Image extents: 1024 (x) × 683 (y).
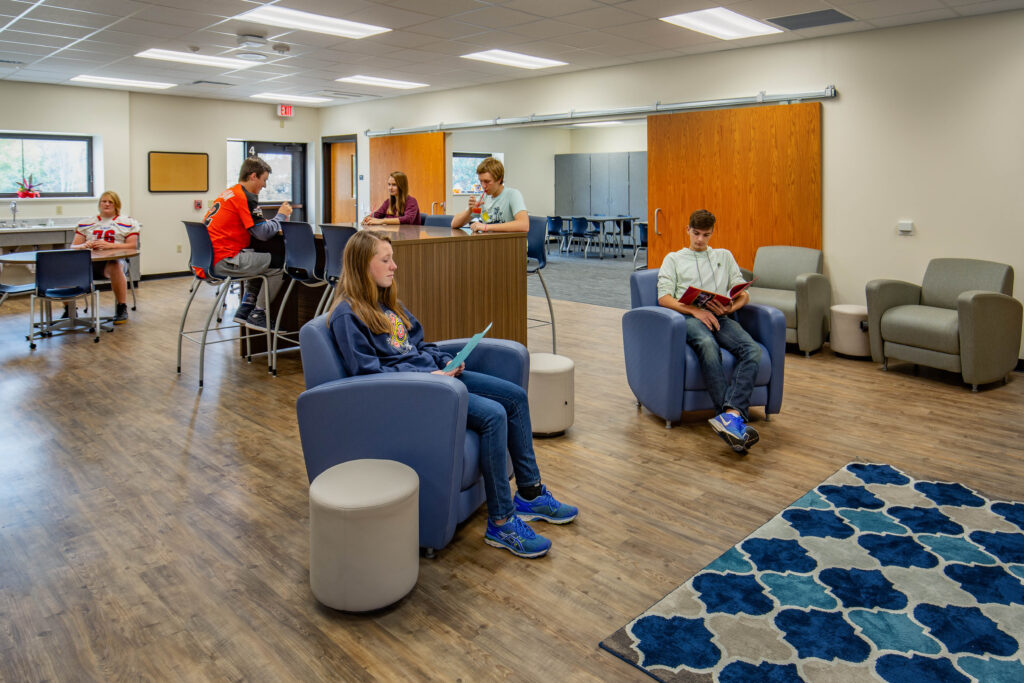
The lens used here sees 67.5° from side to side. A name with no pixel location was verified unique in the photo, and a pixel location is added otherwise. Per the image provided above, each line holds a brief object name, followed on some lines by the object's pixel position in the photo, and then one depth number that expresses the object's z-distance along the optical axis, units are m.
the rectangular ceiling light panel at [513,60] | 7.83
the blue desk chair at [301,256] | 5.26
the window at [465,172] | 15.85
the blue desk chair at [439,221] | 6.29
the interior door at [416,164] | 10.48
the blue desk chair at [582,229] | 14.85
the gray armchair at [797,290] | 6.28
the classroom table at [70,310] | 6.64
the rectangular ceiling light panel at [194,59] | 7.89
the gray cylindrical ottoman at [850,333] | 6.14
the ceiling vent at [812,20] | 5.92
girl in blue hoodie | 2.79
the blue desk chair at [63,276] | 6.40
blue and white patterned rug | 2.16
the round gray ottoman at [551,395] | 4.09
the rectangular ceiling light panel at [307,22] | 6.11
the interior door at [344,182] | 12.42
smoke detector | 6.94
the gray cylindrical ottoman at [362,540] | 2.32
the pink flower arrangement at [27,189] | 9.95
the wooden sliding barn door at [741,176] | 6.83
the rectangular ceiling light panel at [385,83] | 9.54
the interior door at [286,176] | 12.62
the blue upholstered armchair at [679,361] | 4.18
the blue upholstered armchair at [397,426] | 2.59
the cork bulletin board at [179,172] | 11.06
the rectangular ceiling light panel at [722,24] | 6.11
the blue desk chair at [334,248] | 4.82
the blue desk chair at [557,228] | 15.30
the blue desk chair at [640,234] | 13.87
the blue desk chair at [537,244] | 5.77
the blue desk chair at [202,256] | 5.28
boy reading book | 3.98
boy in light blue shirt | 5.23
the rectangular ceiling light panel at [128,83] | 9.58
